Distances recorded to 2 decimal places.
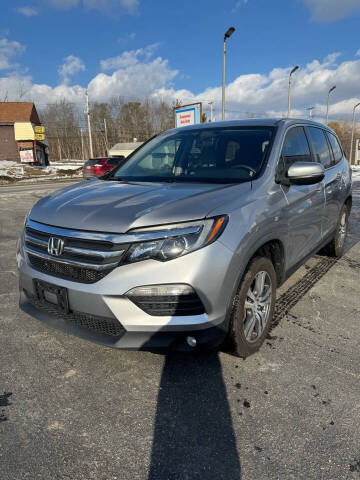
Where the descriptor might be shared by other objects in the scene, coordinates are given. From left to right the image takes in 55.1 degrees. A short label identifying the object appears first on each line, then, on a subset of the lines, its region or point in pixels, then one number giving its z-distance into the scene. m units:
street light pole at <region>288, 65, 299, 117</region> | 26.64
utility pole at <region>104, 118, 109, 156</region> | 73.97
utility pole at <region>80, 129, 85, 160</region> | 74.62
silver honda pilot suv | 2.03
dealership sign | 16.55
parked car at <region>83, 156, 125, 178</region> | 20.97
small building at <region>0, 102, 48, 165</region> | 38.97
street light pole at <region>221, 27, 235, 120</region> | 16.09
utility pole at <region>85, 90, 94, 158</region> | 38.97
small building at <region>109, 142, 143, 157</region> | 63.53
